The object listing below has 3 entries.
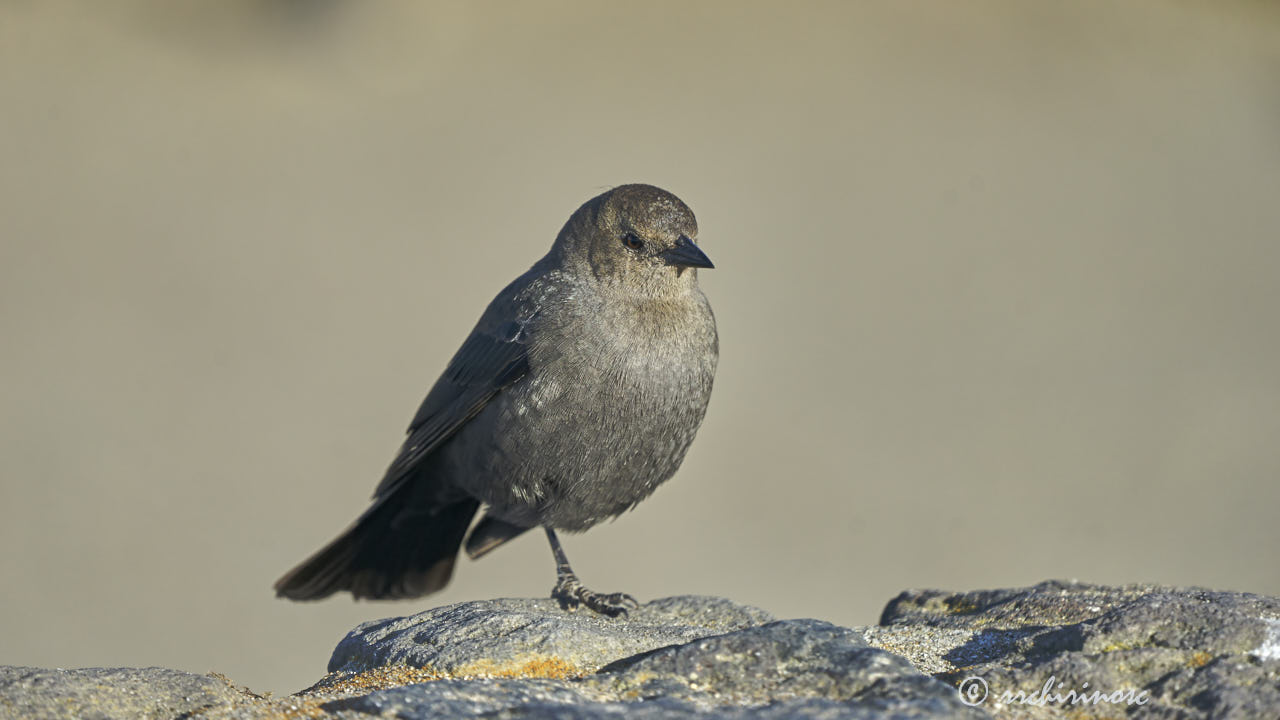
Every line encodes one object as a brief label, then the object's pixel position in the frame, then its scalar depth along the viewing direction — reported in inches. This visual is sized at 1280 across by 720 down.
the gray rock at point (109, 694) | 200.2
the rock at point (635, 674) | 169.9
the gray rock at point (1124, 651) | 186.1
